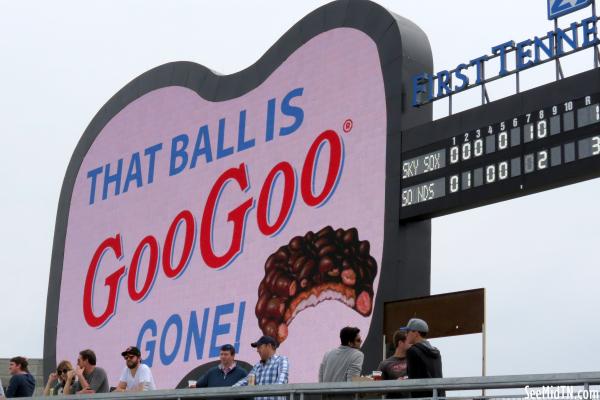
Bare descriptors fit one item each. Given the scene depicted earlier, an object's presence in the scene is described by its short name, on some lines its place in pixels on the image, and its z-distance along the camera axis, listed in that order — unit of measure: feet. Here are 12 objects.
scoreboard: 59.26
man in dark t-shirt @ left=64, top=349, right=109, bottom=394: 46.70
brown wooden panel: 60.80
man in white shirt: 45.24
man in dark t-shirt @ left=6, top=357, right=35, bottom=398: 50.21
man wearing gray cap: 34.48
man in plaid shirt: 40.03
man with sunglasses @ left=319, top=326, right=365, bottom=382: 40.01
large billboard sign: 73.10
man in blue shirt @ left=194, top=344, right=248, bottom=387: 43.39
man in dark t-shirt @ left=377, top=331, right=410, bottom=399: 38.86
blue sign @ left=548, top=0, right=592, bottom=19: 66.49
